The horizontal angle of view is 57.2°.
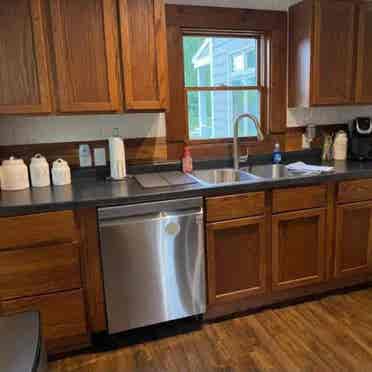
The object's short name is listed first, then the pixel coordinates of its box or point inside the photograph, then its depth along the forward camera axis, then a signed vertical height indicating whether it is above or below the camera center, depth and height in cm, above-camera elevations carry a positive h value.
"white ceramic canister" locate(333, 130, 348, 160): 276 -26
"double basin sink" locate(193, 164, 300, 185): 249 -42
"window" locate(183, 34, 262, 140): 257 +26
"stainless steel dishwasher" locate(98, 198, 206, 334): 184 -78
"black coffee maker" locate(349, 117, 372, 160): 268 -21
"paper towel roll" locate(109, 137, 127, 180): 220 -24
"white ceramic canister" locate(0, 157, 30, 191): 199 -29
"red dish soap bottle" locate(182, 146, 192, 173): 246 -31
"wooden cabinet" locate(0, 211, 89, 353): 170 -75
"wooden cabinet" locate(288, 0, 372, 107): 242 +45
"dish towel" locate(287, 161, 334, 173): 230 -37
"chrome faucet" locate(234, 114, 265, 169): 239 -15
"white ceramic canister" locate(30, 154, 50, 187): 206 -29
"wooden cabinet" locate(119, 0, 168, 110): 199 +39
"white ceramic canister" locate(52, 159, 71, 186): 211 -30
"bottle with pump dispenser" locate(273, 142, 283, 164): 270 -31
